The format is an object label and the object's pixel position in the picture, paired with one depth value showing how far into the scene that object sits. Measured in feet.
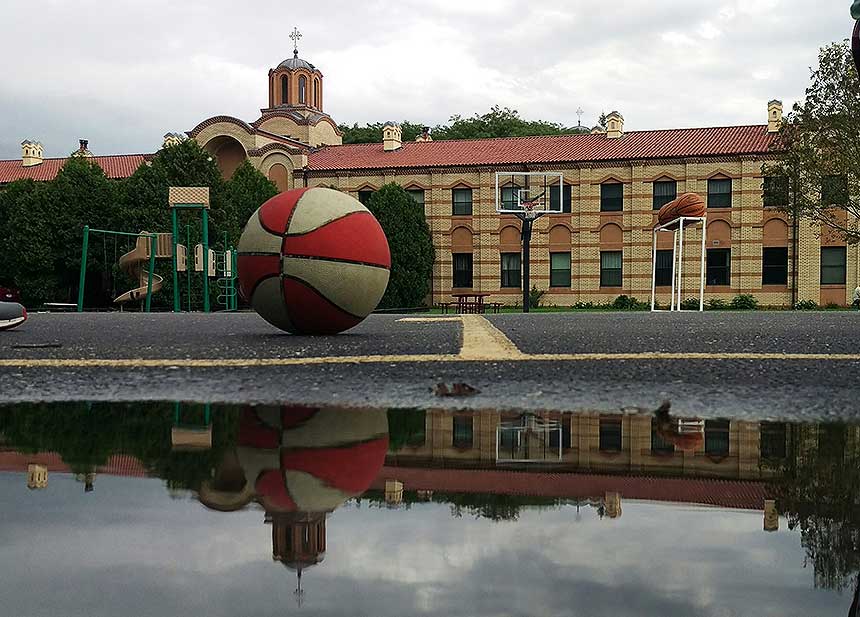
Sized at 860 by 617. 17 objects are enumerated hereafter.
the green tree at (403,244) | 142.20
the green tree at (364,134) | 237.04
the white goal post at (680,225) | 93.35
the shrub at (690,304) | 141.90
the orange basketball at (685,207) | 92.94
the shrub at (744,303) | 136.15
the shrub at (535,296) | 147.64
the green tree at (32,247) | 142.10
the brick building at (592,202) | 141.38
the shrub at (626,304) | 141.28
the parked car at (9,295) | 113.76
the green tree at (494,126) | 227.20
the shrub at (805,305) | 136.67
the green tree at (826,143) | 95.55
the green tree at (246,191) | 140.26
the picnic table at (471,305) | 118.28
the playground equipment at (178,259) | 101.55
